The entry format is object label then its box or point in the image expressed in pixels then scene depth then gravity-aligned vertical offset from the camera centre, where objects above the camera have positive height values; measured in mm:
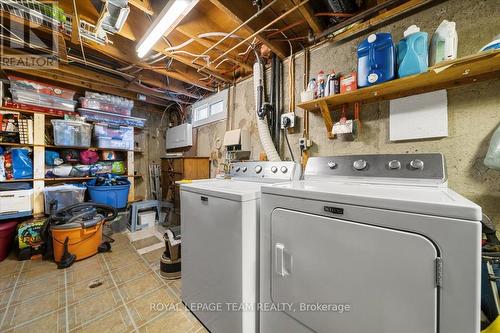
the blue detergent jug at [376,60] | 1225 +706
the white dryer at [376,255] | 580 -353
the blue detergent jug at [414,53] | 1138 +685
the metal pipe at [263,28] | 1368 +1194
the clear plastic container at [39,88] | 2630 +1210
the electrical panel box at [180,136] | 3541 +593
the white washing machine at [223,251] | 1105 -568
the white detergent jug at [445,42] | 1087 +717
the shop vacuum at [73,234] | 2176 -808
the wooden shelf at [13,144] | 2544 +332
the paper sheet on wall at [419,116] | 1222 +324
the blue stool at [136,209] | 3293 -775
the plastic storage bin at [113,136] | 3305 +562
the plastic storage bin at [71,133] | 2916 +557
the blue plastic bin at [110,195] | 3076 -466
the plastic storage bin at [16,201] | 2438 -453
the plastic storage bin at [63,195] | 2730 -421
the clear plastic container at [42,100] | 2646 +1030
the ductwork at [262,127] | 1993 +419
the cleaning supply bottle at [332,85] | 1494 +635
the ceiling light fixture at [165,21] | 1387 +1207
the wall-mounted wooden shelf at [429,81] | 972 +520
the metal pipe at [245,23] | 1463 +1226
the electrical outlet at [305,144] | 1841 +203
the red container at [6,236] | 2268 -850
